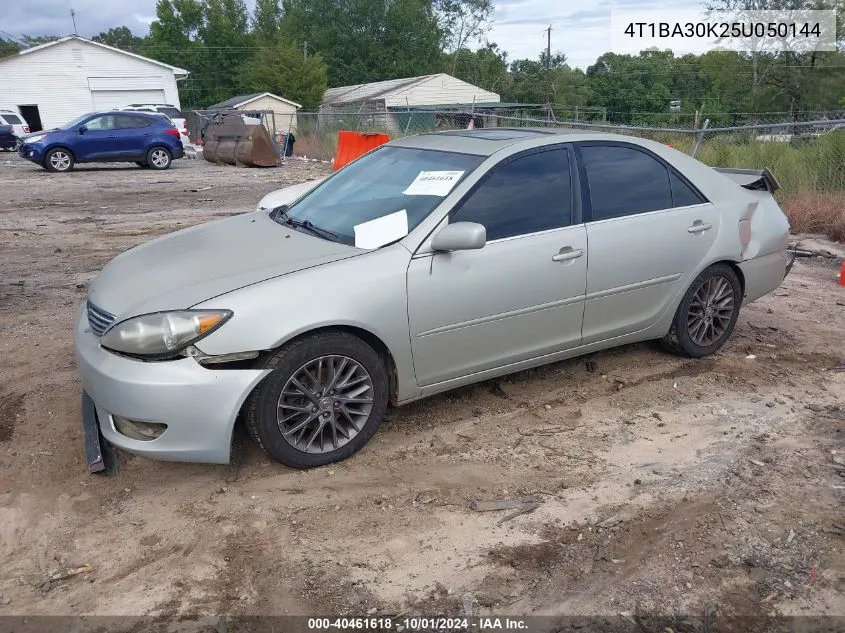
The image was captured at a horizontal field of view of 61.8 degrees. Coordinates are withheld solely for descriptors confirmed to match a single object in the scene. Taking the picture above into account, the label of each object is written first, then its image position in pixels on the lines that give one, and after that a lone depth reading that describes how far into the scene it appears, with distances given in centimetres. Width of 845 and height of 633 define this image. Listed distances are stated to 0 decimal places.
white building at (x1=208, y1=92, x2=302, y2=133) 4506
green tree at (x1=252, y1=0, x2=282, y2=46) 8236
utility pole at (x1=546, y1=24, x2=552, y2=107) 6257
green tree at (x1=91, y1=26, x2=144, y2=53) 10044
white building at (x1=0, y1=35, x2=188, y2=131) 3925
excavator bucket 2058
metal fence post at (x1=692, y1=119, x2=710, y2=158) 1018
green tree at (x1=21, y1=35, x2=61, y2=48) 7879
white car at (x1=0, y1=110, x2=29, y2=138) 3027
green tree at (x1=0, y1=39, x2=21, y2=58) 4564
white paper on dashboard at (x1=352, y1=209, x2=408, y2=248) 375
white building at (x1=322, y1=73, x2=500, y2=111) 4703
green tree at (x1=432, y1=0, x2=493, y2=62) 7338
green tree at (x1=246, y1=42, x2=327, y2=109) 5581
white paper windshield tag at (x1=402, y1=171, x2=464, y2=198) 396
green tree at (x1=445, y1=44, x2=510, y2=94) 7262
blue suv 1934
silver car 328
